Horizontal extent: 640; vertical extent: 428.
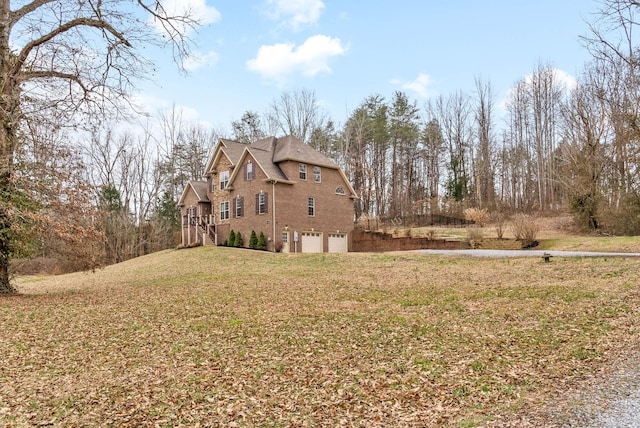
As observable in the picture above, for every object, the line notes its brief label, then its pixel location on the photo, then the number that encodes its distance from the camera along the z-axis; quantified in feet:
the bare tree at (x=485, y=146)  135.03
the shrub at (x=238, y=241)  94.18
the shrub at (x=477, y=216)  97.05
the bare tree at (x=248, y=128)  142.72
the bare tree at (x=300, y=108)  136.56
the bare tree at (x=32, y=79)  37.45
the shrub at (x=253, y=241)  89.81
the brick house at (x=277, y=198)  88.28
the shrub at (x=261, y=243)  87.86
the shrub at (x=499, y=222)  77.30
